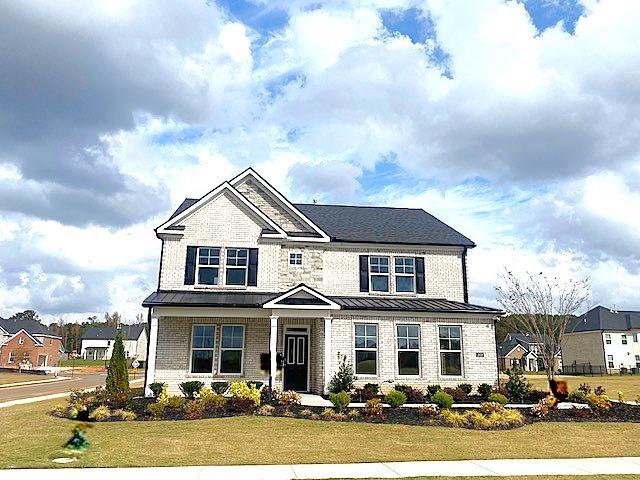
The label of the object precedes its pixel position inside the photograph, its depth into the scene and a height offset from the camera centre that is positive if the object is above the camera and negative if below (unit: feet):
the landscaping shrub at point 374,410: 51.93 -5.17
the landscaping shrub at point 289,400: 56.08 -4.58
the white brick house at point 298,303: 67.56 +6.79
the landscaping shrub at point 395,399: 56.44 -4.45
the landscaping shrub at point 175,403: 55.21 -4.83
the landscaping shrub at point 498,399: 57.57 -4.49
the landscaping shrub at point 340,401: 53.78 -4.44
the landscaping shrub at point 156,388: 62.83 -3.77
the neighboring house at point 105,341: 314.14 +8.63
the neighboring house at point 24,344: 238.68 +4.84
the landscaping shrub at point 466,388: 66.45 -3.86
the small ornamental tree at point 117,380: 57.26 -2.65
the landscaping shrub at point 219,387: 64.85 -3.78
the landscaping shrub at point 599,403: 57.00 -4.93
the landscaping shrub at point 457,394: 63.52 -4.44
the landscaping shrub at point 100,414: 50.06 -5.49
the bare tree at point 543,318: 88.77 +7.12
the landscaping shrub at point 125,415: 50.99 -5.65
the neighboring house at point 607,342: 209.15 +6.07
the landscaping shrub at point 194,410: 51.73 -5.27
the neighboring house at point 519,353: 244.83 +1.84
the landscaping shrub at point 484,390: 65.46 -4.07
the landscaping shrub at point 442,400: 56.03 -4.49
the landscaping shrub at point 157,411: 51.95 -5.33
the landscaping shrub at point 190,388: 63.77 -3.89
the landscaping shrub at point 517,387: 64.03 -3.57
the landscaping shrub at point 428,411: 52.60 -5.31
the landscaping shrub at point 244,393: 55.56 -3.89
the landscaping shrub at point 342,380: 65.05 -2.89
